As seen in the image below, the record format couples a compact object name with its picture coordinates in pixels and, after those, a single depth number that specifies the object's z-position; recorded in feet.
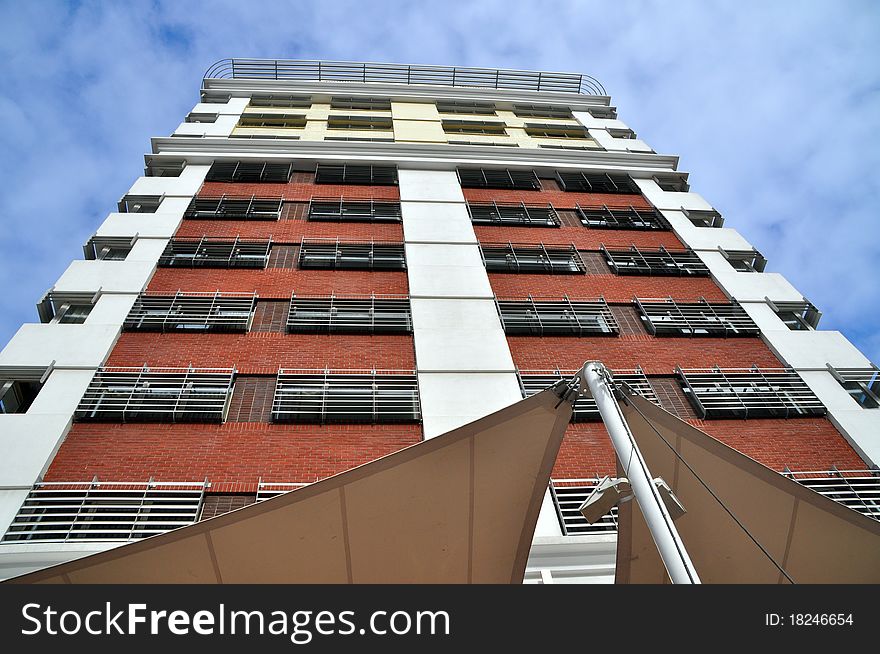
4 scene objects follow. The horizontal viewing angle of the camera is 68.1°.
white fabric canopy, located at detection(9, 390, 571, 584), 19.66
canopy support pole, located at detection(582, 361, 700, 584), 14.46
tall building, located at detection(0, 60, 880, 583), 33.50
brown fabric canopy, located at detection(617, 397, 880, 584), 22.41
